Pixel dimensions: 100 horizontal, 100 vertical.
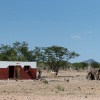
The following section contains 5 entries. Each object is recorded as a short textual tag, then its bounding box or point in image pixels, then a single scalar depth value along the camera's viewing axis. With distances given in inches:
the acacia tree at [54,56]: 3085.6
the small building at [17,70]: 2116.1
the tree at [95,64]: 5035.9
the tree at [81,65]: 5738.2
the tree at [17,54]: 3075.8
